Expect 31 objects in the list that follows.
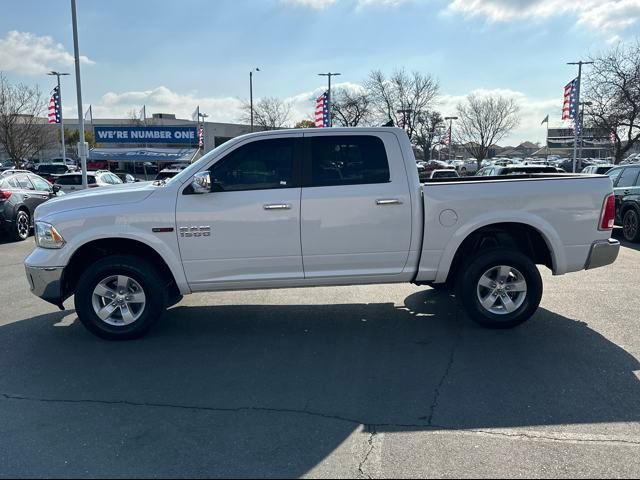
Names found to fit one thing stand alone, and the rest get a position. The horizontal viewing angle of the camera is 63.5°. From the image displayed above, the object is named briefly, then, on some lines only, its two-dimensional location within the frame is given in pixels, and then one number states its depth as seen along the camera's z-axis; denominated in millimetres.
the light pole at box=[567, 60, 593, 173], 27719
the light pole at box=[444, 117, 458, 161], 52531
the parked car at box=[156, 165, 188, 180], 21970
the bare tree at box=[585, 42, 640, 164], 25266
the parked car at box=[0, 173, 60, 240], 12094
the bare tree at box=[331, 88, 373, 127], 53688
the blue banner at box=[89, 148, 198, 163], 35625
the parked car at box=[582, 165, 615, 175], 19284
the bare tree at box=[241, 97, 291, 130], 61000
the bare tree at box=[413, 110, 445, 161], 54656
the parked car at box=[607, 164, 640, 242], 11320
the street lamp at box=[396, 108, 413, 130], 50644
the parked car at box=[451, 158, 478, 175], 42425
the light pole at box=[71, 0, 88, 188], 19064
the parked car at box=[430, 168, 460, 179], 19708
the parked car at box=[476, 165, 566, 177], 11789
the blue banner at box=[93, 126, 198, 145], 39594
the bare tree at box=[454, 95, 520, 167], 45719
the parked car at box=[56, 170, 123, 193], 18344
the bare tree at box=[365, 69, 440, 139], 51969
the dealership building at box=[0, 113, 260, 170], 36156
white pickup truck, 5102
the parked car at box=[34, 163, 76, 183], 31762
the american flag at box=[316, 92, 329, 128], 32156
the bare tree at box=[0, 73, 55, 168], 29484
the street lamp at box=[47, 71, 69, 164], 32719
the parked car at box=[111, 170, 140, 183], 27269
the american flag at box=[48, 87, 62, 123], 32344
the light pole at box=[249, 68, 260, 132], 46969
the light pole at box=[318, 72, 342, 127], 39028
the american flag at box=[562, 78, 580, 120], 27734
